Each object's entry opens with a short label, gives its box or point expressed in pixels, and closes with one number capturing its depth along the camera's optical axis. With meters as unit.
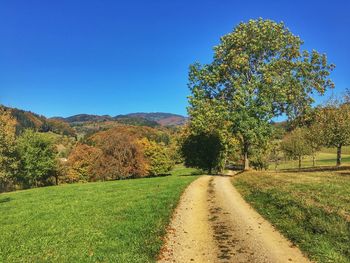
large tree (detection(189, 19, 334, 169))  44.12
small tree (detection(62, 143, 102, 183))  95.12
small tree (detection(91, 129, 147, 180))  74.50
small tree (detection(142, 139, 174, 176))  101.94
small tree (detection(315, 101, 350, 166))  48.88
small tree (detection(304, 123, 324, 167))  54.09
